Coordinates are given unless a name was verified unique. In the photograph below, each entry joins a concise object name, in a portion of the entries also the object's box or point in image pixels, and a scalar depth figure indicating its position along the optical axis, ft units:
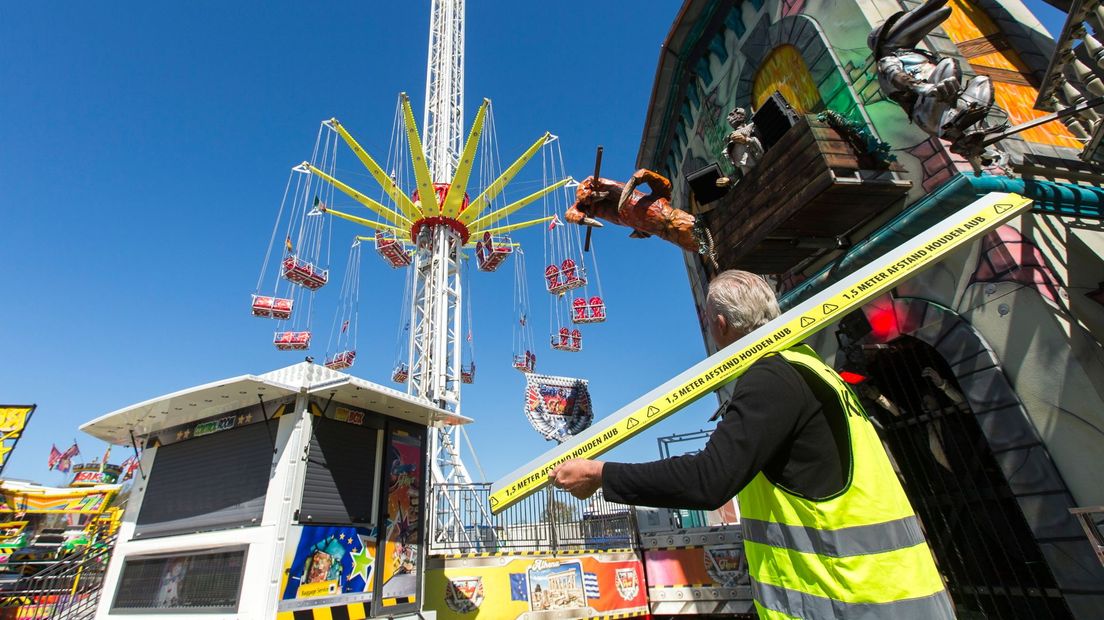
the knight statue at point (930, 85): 17.04
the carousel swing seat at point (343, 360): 94.95
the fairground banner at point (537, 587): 24.52
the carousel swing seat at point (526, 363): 97.55
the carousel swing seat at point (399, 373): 81.20
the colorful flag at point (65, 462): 136.15
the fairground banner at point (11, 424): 40.91
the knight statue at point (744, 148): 24.21
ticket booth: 19.12
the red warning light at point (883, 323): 21.06
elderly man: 4.81
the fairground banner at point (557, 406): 44.24
